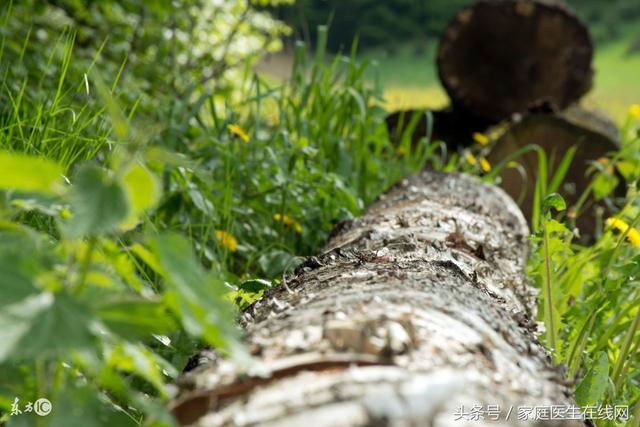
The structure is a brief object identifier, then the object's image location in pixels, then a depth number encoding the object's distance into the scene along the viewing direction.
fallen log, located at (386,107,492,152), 6.04
